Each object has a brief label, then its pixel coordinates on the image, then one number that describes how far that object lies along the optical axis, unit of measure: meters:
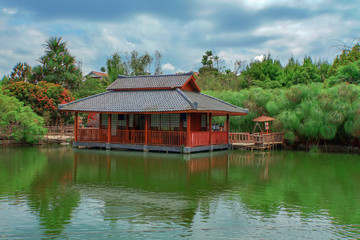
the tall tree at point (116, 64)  48.17
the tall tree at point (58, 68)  42.34
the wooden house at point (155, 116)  21.67
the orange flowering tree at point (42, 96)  31.71
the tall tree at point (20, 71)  50.00
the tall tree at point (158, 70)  52.71
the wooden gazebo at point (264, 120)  25.19
